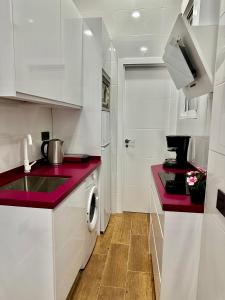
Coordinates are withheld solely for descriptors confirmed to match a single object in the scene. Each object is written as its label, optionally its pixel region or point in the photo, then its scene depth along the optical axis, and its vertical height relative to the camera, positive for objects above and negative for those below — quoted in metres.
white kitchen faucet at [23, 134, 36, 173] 1.81 -0.29
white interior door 3.03 -0.04
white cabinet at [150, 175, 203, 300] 1.19 -0.72
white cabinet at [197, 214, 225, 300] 0.89 -0.61
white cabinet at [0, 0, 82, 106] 1.15 +0.48
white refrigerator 2.48 -0.62
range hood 1.24 +0.44
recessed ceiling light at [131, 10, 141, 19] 2.74 +1.39
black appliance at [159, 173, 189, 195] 1.37 -0.42
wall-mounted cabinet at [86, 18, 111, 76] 2.24 +0.94
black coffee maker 2.14 -0.24
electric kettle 2.17 -0.28
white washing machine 1.93 -0.87
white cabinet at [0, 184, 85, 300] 1.22 -0.75
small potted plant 1.21 -0.35
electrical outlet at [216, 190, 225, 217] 0.88 -0.32
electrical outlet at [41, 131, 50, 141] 2.24 -0.13
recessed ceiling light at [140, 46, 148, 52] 2.86 +0.99
